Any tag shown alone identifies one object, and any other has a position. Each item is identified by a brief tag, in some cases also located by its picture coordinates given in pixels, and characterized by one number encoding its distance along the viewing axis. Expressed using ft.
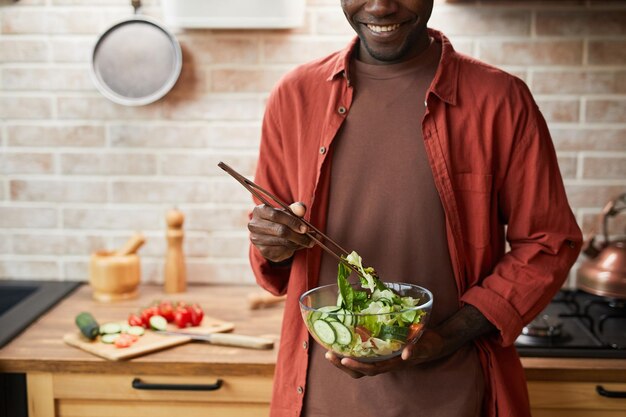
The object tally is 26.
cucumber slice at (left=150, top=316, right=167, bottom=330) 6.28
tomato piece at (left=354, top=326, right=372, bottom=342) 4.16
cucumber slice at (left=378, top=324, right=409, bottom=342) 4.18
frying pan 7.38
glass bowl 4.16
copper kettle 6.33
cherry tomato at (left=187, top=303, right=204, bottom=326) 6.43
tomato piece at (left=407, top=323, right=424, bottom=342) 4.27
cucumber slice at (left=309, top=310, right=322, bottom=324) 4.25
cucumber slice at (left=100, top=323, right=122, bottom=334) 6.11
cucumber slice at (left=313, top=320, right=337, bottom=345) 4.17
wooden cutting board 5.76
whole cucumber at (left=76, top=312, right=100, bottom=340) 6.00
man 4.84
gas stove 5.83
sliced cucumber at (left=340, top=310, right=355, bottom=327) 4.12
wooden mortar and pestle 7.06
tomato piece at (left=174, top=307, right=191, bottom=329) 6.39
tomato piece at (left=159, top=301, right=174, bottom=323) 6.51
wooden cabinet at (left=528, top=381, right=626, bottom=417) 5.71
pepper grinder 7.37
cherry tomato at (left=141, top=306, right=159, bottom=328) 6.37
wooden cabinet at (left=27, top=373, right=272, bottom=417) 5.81
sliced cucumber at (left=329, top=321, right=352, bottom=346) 4.15
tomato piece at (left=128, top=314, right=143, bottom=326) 6.34
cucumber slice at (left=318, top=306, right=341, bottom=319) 4.21
